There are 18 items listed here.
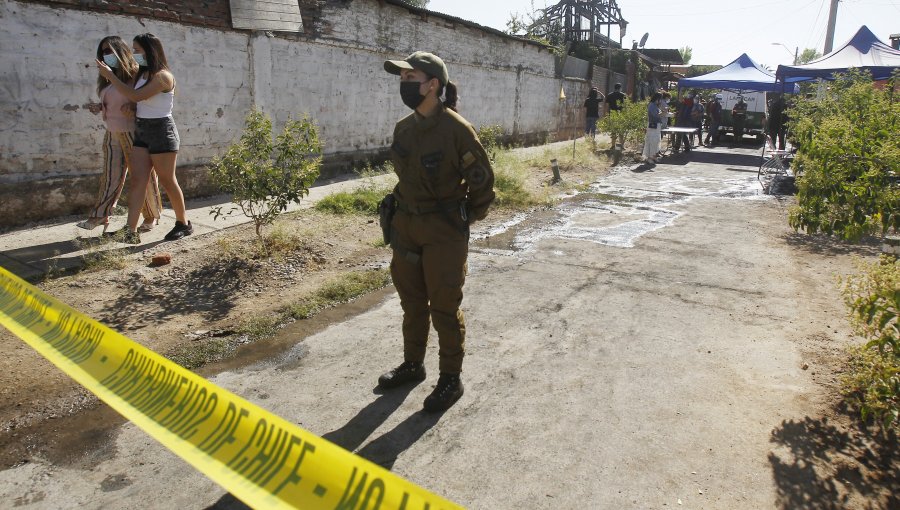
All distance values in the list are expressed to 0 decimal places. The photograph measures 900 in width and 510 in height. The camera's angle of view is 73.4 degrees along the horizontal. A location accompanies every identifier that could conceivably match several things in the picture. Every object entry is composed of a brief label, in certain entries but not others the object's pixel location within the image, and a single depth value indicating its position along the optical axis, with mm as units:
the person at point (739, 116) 20250
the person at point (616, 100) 16103
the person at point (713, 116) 19781
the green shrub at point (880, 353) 2537
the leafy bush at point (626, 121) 14703
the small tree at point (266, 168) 5117
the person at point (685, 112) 19375
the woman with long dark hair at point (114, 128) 5258
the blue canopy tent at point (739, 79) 17562
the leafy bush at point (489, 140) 9828
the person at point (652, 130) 14227
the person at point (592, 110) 16141
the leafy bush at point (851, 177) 3201
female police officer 3012
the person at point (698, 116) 19797
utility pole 29406
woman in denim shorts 5164
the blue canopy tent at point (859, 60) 13673
